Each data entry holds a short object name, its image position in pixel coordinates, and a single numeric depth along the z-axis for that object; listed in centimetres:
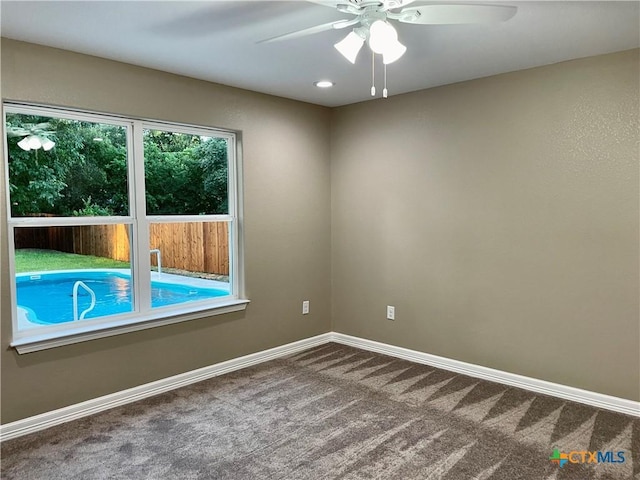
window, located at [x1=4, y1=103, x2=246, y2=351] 290
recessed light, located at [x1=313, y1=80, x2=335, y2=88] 363
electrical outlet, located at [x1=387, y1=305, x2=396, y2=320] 424
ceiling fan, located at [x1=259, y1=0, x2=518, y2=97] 186
